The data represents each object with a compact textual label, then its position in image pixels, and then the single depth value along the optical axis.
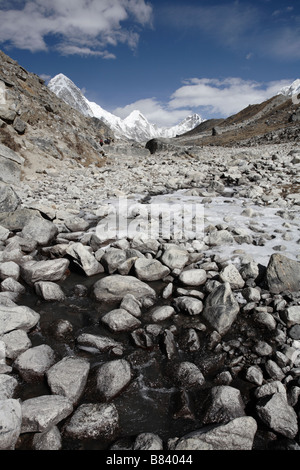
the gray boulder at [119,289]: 6.38
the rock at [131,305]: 5.83
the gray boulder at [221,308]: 5.49
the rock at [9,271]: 6.81
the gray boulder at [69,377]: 4.10
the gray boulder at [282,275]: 6.21
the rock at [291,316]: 5.32
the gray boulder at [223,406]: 3.86
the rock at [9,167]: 14.44
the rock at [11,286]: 6.41
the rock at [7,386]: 3.94
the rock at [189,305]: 5.86
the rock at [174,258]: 7.36
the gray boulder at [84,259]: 7.30
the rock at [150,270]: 7.06
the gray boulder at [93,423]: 3.64
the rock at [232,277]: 6.52
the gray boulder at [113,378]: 4.19
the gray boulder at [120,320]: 5.44
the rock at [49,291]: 6.32
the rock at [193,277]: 6.80
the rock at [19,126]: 19.89
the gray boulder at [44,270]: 6.88
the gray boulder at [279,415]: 3.63
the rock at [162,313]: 5.74
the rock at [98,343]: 5.01
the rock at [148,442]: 3.42
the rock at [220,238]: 8.55
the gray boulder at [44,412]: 3.58
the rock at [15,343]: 4.70
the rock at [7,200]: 10.07
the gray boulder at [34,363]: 4.39
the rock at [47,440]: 3.46
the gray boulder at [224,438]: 3.38
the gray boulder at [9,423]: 3.33
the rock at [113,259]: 7.42
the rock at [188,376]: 4.41
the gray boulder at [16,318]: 5.02
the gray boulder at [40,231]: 8.86
